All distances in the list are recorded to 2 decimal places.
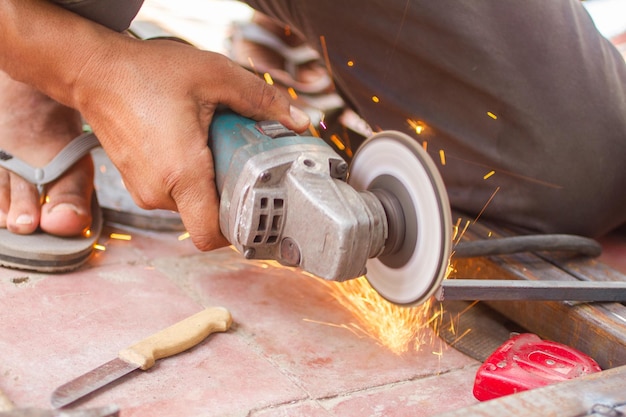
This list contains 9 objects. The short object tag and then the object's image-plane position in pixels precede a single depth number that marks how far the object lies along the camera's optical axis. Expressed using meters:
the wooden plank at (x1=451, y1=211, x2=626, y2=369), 0.84
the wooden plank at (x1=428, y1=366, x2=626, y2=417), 0.71
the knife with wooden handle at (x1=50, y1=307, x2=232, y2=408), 0.77
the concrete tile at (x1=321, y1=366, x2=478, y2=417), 0.80
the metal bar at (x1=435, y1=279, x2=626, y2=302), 0.82
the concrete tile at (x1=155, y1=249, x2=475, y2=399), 0.84
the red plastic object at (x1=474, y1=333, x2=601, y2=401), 0.79
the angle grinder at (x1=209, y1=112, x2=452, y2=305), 0.78
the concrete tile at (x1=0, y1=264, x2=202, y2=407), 0.79
